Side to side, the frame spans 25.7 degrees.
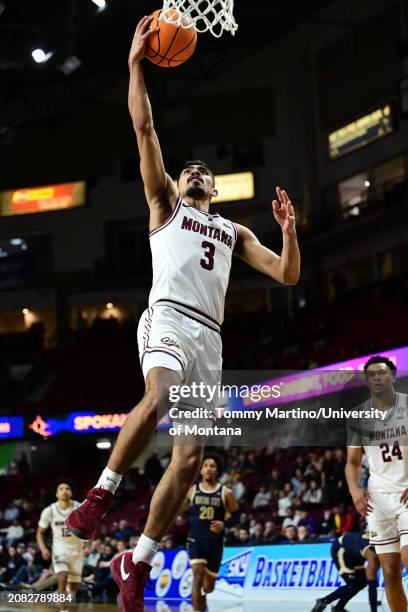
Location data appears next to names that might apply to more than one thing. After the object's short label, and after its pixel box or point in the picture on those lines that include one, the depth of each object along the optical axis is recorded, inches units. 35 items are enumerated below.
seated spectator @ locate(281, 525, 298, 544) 562.9
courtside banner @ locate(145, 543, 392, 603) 519.2
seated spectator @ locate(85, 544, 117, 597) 601.6
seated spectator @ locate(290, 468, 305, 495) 705.6
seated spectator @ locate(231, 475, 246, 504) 757.9
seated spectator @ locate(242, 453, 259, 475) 838.5
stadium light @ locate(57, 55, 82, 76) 877.8
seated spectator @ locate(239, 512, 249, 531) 654.4
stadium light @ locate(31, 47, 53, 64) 692.7
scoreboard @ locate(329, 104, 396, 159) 1142.4
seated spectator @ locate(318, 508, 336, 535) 578.2
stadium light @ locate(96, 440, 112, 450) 1120.3
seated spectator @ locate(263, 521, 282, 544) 600.4
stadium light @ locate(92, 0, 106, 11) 536.4
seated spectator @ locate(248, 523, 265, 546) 608.1
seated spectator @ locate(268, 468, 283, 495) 746.8
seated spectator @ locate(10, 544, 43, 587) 650.2
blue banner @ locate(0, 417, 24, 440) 1149.1
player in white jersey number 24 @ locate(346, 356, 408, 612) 279.4
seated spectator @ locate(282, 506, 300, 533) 616.1
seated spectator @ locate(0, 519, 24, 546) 816.2
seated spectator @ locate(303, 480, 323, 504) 659.3
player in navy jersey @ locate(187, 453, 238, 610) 451.3
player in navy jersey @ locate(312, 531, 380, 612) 434.0
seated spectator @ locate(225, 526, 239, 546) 624.4
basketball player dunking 195.8
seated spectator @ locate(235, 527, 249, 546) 606.8
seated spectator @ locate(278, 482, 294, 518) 672.4
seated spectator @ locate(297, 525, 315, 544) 556.9
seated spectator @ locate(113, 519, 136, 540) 666.2
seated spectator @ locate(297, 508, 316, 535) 600.8
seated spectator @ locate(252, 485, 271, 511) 719.7
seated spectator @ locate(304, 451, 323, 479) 697.6
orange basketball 224.2
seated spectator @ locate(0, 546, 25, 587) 670.5
